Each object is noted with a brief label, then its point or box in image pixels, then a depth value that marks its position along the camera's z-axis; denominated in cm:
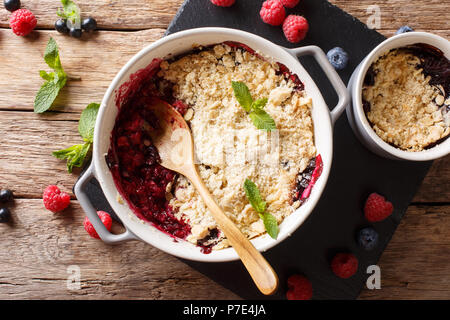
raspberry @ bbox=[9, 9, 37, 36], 72
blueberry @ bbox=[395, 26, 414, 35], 70
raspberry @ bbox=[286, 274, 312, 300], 70
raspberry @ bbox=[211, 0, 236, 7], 69
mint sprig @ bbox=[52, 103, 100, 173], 71
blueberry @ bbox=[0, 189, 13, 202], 73
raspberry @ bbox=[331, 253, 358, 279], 69
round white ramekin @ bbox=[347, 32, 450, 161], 65
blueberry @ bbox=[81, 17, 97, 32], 72
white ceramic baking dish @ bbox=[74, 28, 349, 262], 64
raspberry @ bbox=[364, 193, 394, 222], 69
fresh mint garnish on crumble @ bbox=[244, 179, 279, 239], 64
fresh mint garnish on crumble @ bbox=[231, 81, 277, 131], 64
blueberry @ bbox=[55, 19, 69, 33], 72
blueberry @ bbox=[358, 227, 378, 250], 70
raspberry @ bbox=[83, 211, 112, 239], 70
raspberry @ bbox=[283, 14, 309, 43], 68
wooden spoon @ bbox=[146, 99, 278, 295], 63
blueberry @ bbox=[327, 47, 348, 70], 69
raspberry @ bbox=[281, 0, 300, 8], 69
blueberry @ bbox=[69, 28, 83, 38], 72
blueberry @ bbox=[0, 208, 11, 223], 73
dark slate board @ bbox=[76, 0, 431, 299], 70
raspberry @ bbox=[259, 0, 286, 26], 69
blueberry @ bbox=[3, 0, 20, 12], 72
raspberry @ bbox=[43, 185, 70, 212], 72
